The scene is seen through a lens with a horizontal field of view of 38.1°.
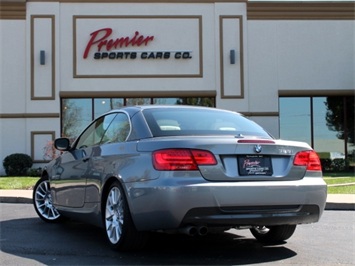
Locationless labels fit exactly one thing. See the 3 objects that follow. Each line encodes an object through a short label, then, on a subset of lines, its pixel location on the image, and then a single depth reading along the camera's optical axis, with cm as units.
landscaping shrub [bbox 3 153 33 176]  1919
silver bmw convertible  474
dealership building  2003
